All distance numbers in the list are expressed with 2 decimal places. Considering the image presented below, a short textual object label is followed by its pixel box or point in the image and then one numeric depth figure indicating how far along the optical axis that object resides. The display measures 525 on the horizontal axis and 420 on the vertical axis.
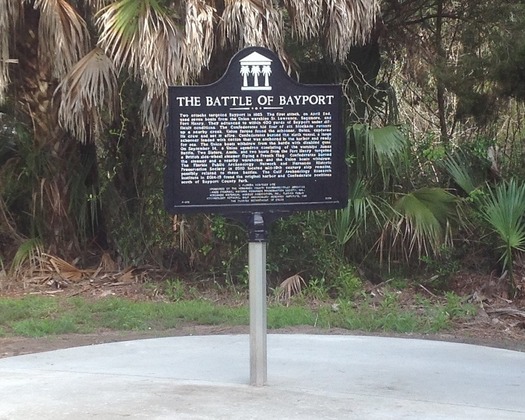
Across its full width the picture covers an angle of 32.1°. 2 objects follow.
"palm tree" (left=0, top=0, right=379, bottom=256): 10.81
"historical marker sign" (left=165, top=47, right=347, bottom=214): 6.89
